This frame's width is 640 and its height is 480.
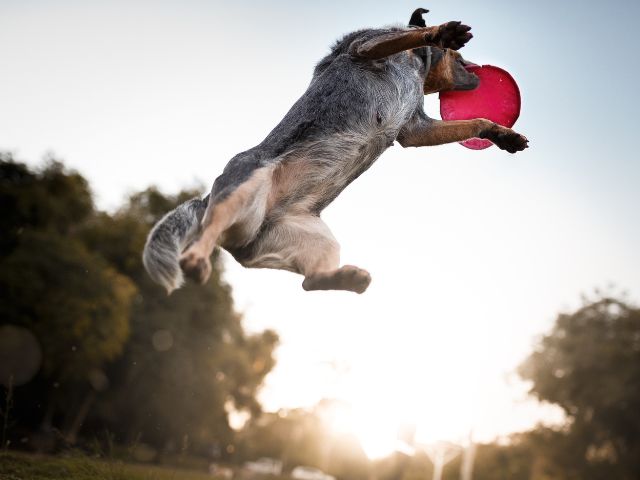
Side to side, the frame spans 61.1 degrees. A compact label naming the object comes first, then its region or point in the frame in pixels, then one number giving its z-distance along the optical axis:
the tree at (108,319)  21.73
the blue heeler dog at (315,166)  3.83
